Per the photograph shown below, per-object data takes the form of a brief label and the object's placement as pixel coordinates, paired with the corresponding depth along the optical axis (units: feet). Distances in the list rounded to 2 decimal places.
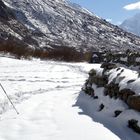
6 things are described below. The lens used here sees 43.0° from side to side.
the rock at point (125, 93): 19.64
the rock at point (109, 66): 27.88
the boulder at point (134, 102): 18.44
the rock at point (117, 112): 19.88
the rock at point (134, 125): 17.54
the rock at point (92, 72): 30.80
